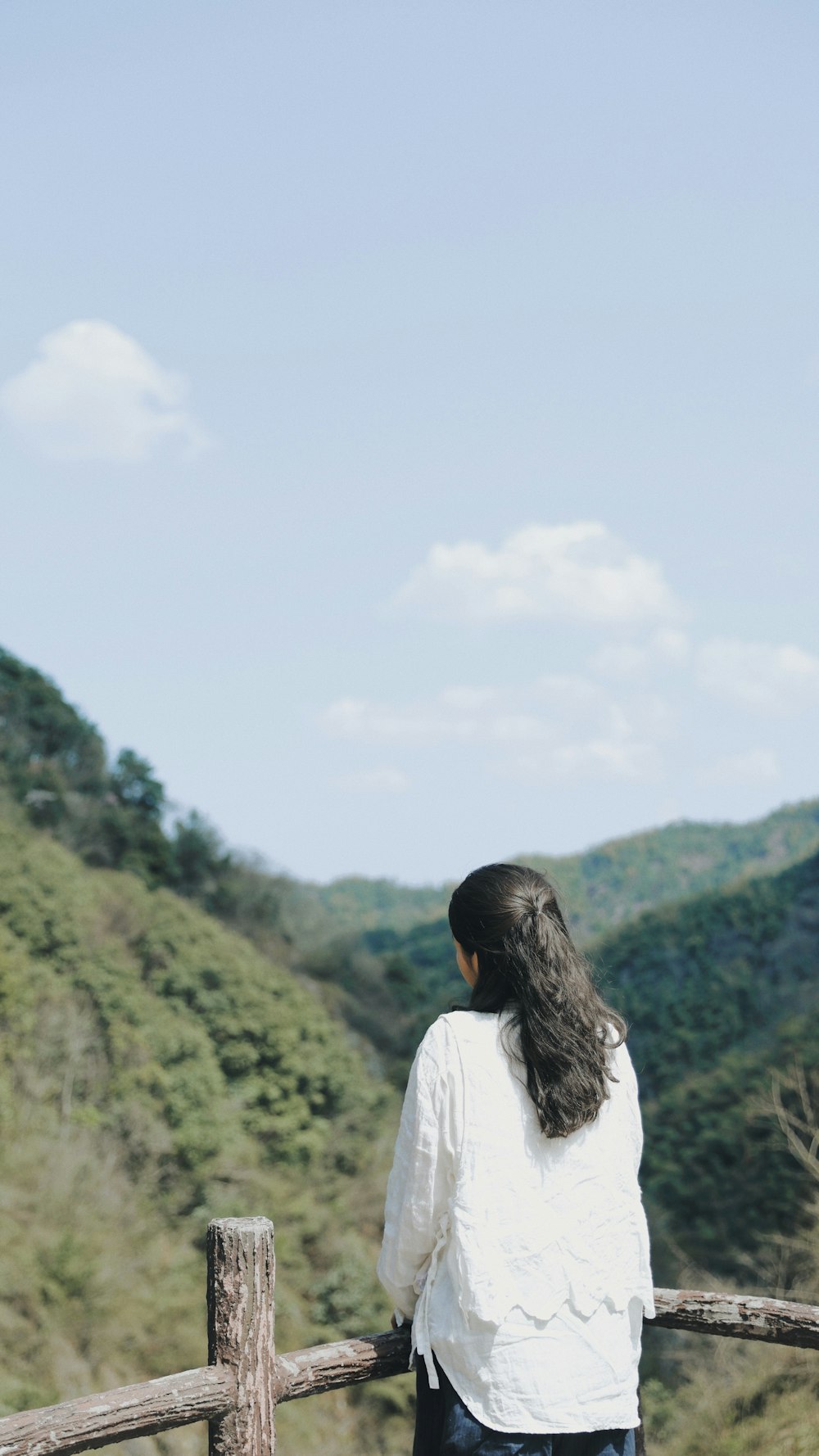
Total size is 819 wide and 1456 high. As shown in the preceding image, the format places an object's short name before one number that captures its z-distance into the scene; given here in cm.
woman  173
